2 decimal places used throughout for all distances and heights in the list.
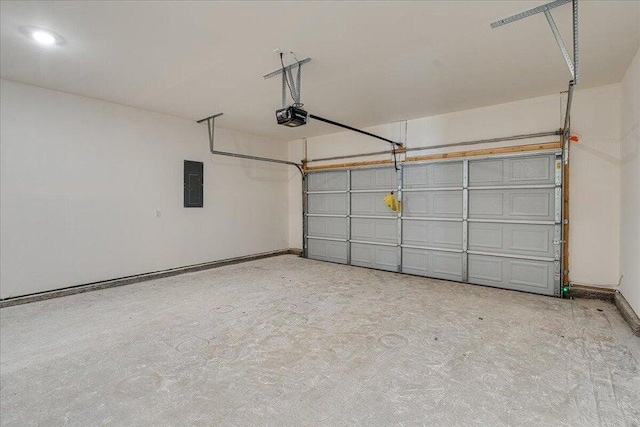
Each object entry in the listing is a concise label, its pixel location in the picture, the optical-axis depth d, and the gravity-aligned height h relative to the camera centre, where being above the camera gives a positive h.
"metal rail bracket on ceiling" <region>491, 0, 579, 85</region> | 2.27 +1.50
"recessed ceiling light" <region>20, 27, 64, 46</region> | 2.59 +1.49
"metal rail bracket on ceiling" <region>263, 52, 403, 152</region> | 3.23 +1.51
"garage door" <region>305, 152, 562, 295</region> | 4.25 -0.15
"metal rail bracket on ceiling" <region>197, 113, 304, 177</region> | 5.43 +1.10
